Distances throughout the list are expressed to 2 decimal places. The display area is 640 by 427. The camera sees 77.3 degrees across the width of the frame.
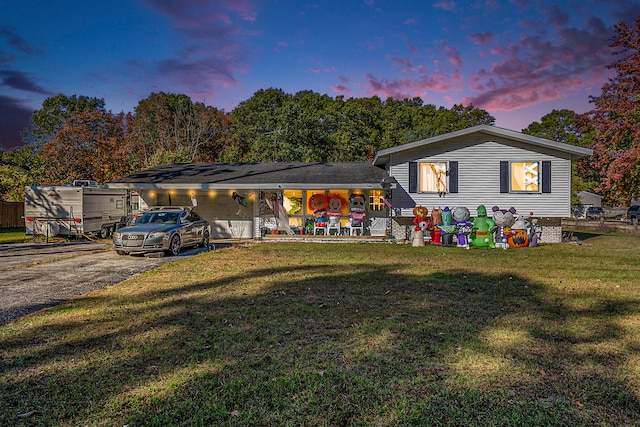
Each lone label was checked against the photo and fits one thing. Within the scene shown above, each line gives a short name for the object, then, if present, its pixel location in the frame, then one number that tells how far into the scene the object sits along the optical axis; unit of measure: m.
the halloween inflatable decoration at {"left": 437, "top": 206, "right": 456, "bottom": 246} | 16.06
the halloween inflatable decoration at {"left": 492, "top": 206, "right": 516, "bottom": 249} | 15.47
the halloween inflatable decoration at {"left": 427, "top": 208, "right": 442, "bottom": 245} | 16.38
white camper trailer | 17.16
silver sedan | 12.49
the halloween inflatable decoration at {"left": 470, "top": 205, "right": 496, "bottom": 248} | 15.43
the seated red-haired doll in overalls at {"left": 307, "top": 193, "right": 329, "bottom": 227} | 19.27
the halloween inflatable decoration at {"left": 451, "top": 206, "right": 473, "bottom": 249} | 16.33
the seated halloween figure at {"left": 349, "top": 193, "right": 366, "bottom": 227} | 18.36
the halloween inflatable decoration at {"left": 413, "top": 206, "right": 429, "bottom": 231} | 16.09
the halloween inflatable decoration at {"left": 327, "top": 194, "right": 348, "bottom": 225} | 19.12
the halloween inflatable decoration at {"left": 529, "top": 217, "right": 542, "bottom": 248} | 15.83
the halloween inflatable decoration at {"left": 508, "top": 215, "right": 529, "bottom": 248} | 15.42
